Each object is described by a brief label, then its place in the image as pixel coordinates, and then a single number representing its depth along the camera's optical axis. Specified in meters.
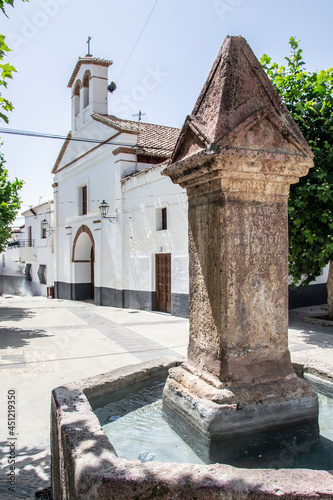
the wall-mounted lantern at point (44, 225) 19.81
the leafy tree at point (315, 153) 7.74
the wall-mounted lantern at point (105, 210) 14.88
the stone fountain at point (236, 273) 2.44
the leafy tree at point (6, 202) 12.01
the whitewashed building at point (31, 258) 22.98
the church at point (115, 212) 12.20
